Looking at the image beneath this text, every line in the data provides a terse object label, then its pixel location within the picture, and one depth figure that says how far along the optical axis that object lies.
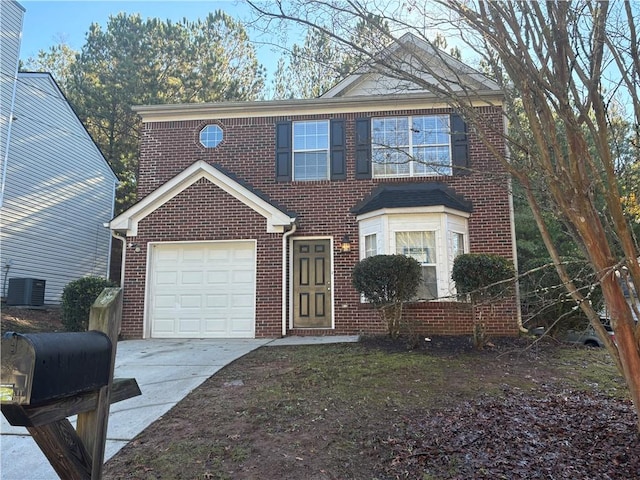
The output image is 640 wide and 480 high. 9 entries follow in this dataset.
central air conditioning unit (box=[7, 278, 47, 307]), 11.81
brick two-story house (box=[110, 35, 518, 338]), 9.62
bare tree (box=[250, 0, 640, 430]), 3.19
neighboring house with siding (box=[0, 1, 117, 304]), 12.33
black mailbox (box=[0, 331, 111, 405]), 1.51
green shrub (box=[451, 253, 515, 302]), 7.72
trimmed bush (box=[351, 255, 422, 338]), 8.01
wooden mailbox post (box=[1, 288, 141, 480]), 1.51
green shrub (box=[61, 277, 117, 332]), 9.16
